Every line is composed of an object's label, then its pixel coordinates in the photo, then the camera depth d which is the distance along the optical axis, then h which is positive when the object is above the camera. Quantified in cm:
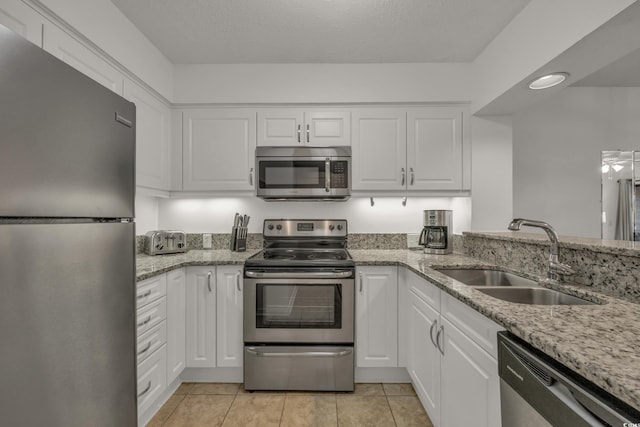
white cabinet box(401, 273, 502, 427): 109 -66
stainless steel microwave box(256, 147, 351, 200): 245 +33
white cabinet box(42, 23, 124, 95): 142 +84
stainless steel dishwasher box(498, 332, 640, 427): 60 -42
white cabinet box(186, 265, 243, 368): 214 -78
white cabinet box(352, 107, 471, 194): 254 +56
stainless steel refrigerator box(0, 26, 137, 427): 62 -8
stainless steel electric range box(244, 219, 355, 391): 207 -77
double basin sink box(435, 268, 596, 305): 133 -38
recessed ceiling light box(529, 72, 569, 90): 179 +83
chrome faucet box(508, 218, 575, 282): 137 -18
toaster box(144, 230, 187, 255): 232 -22
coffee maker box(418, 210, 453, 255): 243 -14
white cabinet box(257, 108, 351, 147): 254 +74
